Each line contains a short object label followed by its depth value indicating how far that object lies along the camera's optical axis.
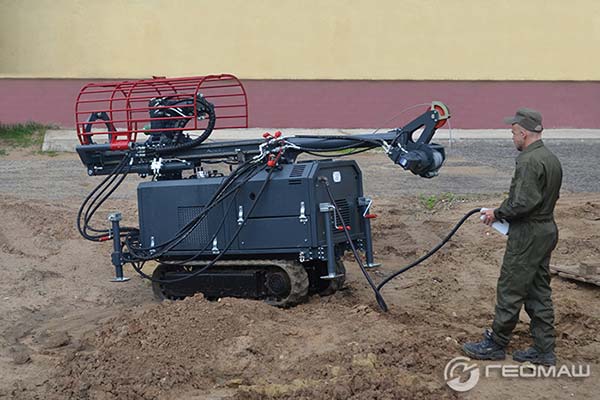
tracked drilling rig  9.08
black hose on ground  8.92
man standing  7.15
